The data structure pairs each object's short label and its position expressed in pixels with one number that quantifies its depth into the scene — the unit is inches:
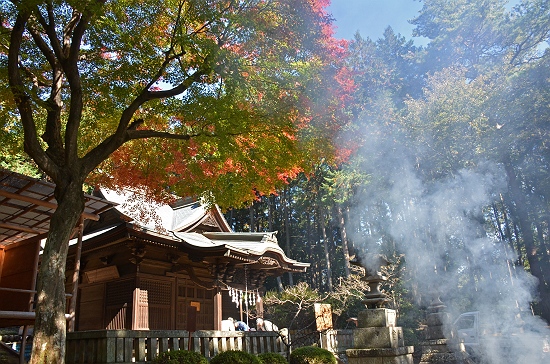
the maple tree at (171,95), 248.7
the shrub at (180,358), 253.1
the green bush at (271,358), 319.9
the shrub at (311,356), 344.5
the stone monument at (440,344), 506.0
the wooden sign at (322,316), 618.2
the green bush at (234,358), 282.0
